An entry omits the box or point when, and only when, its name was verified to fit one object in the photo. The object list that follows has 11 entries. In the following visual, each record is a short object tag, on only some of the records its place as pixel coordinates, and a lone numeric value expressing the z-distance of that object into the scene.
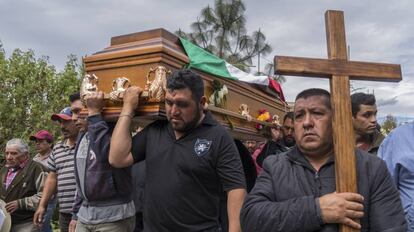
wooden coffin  2.88
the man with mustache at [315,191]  1.84
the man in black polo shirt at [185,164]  2.58
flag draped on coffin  3.35
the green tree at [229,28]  29.56
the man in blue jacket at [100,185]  2.96
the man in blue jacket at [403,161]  2.49
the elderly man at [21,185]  5.18
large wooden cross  1.91
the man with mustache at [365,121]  3.86
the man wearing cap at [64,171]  4.31
